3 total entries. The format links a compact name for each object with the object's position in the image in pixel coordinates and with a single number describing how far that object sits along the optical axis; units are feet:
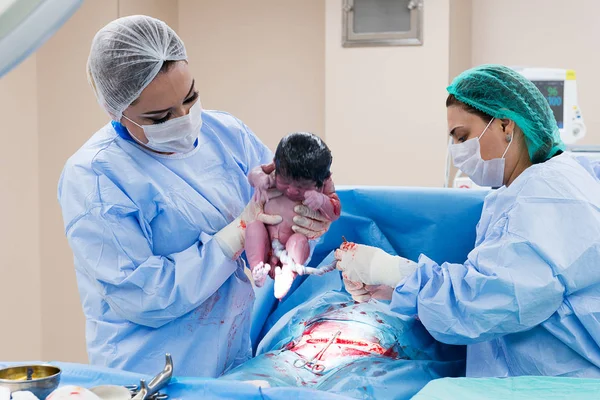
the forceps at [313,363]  6.74
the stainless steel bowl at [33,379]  3.99
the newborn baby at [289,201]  6.03
